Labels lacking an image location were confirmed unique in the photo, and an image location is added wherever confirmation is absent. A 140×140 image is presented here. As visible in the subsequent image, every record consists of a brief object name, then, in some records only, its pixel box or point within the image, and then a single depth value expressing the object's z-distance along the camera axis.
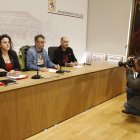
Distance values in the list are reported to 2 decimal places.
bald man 3.56
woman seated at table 2.75
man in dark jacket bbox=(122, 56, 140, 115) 2.73
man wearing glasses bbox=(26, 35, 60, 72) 3.07
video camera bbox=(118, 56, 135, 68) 2.95
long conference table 1.98
